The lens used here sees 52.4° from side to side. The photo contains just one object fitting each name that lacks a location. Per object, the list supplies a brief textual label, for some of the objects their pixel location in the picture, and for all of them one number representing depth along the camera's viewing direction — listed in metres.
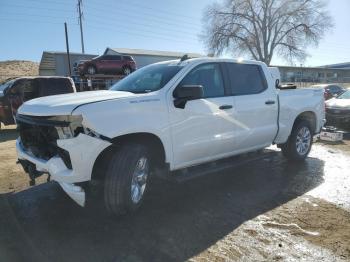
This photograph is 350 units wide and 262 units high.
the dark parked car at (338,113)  10.85
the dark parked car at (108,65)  22.31
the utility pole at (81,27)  45.47
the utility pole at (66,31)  28.01
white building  38.03
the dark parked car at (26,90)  11.73
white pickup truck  3.72
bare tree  47.62
